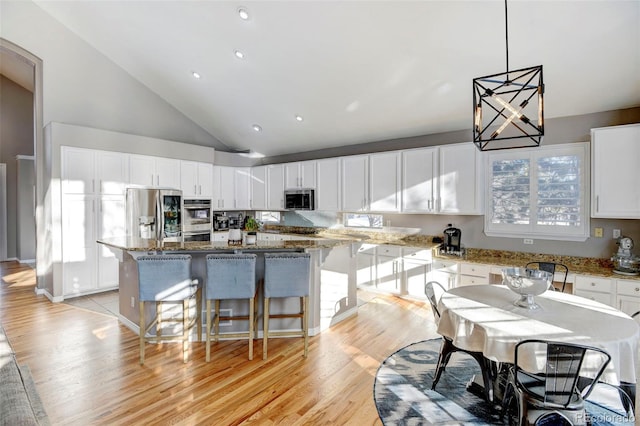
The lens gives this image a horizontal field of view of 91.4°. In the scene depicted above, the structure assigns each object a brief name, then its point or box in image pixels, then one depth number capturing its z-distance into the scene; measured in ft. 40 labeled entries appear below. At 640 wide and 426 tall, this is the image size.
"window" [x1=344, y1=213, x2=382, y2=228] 19.13
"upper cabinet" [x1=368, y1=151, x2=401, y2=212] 17.06
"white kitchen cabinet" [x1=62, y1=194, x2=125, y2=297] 16.19
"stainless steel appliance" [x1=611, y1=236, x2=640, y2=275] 11.33
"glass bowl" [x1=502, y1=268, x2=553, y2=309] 7.57
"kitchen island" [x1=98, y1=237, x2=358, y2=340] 11.00
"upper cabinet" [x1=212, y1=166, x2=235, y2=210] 22.98
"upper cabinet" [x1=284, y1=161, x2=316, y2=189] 20.83
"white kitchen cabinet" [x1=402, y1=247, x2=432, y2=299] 15.64
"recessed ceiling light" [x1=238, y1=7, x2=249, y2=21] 12.07
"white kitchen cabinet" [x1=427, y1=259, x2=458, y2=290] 14.60
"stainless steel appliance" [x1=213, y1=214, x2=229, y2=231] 23.58
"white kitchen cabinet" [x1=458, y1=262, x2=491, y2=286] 13.70
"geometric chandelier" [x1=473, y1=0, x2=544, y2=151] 11.76
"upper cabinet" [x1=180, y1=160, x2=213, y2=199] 20.68
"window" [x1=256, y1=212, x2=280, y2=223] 24.67
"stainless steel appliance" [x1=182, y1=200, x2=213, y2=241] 20.30
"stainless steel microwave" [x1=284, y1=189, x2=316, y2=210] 20.71
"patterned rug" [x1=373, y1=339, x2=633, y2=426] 7.50
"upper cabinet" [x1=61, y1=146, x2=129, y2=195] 16.15
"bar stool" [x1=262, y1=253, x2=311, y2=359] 10.27
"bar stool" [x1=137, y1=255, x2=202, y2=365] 9.84
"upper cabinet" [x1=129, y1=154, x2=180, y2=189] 18.44
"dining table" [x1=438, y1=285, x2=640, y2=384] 6.11
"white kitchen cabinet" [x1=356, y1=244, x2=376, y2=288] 17.66
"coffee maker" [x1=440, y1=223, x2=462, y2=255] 15.46
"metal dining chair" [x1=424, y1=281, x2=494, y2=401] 7.80
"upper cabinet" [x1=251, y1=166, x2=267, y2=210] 23.68
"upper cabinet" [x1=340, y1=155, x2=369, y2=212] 18.29
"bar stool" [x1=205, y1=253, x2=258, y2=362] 9.89
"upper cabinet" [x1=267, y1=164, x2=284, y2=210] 22.65
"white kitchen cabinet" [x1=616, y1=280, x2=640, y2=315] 10.68
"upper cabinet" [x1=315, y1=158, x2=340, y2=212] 19.61
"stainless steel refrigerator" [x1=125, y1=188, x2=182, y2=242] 18.03
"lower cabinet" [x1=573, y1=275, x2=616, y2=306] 11.13
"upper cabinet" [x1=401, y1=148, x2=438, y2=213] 15.84
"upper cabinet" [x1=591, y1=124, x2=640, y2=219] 11.14
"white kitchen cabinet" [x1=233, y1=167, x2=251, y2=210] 24.08
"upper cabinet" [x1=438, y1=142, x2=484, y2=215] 14.70
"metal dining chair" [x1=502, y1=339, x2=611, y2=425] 5.61
